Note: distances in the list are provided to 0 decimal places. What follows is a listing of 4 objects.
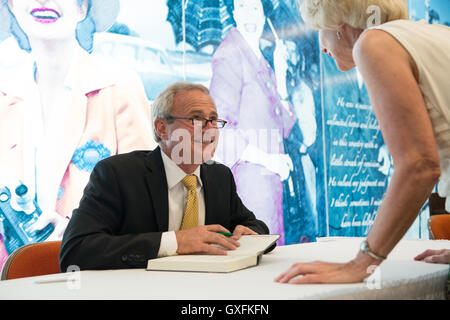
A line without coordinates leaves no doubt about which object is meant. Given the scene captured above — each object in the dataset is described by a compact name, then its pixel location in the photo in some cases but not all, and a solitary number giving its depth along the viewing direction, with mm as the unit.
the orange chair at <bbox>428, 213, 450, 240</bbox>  2722
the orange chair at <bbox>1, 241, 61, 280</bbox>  1700
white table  973
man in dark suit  1518
